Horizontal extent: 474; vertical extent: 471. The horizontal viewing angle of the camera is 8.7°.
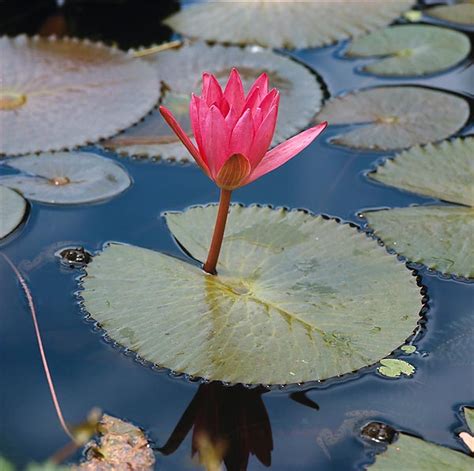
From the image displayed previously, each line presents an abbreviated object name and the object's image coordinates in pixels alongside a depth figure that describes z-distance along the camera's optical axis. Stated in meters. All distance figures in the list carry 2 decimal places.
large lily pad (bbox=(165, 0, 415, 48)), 3.48
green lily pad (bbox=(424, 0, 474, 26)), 3.53
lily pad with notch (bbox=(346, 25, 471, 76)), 3.41
